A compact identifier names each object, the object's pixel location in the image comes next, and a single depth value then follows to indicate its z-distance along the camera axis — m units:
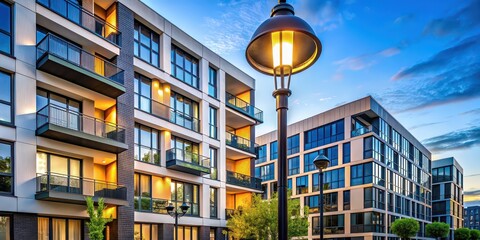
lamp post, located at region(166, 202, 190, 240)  19.53
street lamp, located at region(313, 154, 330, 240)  12.66
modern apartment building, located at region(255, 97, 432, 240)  45.16
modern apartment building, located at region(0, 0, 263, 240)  17.20
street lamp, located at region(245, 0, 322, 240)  4.43
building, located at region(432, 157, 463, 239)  71.38
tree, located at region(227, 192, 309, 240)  27.11
